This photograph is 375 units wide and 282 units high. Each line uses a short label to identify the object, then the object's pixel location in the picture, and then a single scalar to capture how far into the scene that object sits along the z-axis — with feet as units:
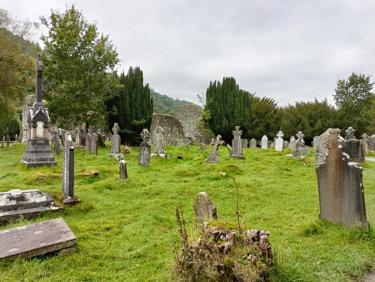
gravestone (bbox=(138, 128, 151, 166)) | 38.86
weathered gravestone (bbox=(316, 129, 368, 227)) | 14.43
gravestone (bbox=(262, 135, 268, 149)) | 78.45
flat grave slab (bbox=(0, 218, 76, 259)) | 12.11
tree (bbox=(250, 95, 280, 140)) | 107.86
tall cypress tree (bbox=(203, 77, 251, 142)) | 100.89
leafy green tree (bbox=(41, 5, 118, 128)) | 65.16
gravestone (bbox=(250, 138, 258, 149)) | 84.46
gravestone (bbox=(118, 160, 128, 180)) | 27.96
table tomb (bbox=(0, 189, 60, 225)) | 16.85
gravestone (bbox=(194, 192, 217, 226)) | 12.01
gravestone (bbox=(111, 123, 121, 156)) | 48.60
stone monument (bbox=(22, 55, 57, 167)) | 38.81
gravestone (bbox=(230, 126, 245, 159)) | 49.76
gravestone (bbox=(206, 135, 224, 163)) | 42.55
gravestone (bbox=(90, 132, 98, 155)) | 53.11
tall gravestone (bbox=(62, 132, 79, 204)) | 20.22
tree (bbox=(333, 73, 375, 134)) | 117.30
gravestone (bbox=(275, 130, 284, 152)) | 65.19
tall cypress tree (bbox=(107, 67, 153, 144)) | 80.59
